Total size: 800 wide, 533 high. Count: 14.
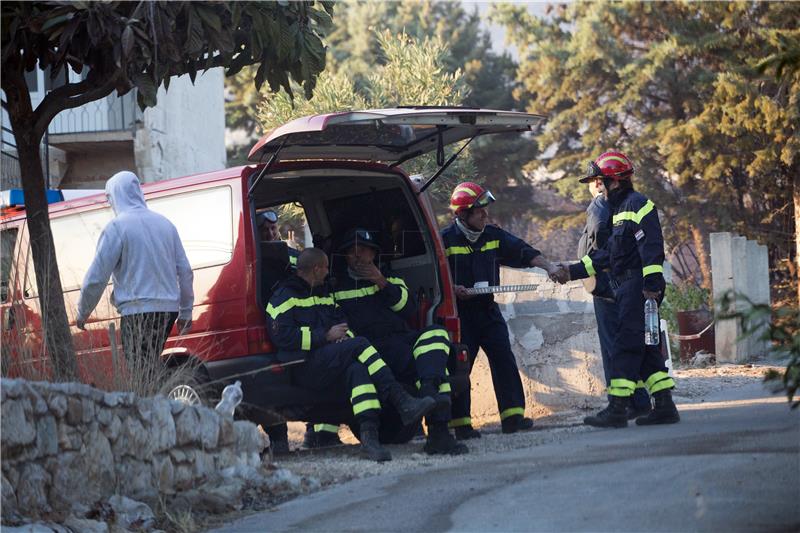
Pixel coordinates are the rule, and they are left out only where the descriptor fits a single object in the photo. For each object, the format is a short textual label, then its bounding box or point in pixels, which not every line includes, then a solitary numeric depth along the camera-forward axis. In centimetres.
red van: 1505
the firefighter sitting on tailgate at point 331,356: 1508
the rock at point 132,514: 1096
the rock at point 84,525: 1020
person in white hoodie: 1468
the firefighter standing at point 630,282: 1658
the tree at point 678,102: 4837
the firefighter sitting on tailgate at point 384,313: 1575
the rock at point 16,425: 993
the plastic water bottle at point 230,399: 1358
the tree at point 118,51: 1256
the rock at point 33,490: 1008
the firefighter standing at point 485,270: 1752
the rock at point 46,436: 1040
